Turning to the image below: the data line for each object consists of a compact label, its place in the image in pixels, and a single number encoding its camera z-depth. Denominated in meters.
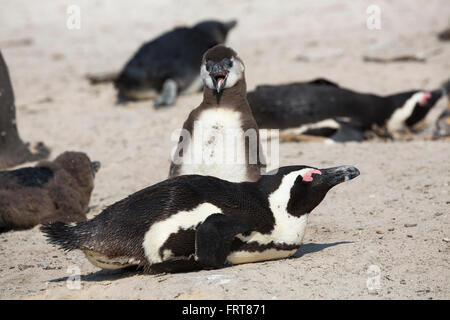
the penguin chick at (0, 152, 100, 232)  11.93
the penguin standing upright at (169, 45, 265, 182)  11.06
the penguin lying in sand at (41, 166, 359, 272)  8.34
